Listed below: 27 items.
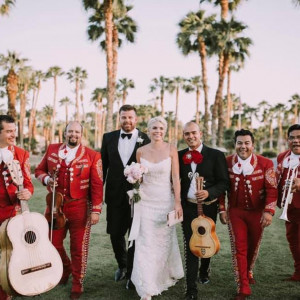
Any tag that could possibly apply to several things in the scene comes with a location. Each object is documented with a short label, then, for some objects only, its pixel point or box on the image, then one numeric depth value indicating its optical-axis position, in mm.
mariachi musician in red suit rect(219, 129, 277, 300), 4555
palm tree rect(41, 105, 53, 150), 74862
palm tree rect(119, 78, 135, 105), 47969
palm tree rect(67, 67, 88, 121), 49094
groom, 5176
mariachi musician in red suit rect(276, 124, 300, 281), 4762
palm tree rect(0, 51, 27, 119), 24225
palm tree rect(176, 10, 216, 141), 23938
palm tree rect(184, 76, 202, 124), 45750
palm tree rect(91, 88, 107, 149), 57281
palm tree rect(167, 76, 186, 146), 48531
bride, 4453
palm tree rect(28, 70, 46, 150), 48094
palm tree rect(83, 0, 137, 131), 17812
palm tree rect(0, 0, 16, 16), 16991
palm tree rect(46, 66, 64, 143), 46875
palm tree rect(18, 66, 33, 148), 27031
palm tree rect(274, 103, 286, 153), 69562
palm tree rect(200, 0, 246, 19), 21969
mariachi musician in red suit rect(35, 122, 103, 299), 4613
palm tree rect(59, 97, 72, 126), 71688
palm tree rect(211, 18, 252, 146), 21859
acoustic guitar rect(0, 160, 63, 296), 3527
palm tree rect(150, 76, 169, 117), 50250
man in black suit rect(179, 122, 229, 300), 4562
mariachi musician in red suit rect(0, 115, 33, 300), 4020
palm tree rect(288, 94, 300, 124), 60469
